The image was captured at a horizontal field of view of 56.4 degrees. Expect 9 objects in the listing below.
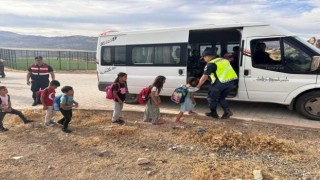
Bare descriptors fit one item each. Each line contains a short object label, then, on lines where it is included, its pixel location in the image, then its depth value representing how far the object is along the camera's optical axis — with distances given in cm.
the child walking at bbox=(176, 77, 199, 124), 672
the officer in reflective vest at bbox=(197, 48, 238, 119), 688
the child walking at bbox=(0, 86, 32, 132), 664
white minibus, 705
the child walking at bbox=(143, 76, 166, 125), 654
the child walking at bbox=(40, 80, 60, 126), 671
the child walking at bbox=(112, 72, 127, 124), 673
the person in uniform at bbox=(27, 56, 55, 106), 916
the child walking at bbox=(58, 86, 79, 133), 630
